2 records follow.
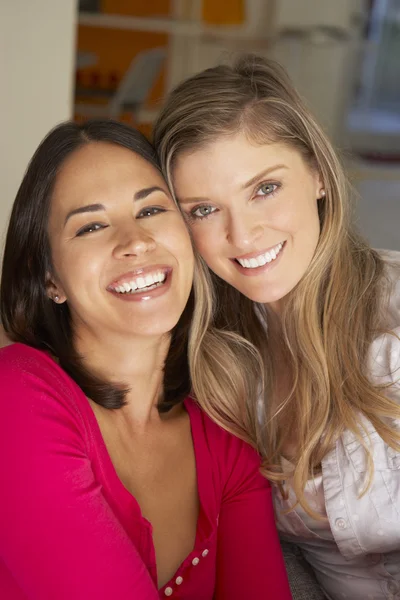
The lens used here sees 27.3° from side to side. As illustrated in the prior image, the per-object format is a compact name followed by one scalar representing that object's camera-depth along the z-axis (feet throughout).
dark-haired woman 4.51
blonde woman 5.61
